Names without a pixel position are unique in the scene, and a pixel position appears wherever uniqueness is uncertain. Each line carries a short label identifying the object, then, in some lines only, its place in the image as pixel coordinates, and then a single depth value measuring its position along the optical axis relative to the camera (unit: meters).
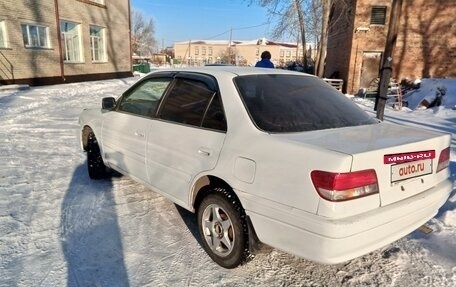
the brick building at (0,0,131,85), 14.91
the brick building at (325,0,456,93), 17.88
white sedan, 2.12
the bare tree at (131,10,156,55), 69.38
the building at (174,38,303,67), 104.81
